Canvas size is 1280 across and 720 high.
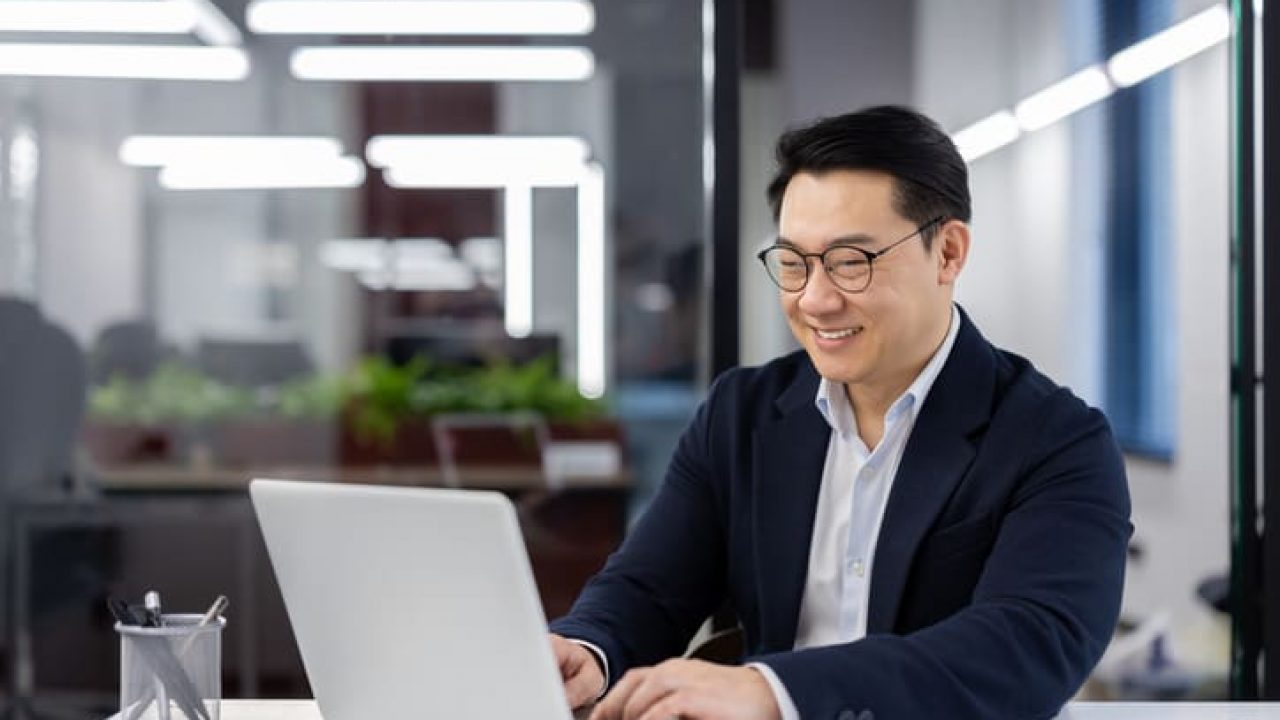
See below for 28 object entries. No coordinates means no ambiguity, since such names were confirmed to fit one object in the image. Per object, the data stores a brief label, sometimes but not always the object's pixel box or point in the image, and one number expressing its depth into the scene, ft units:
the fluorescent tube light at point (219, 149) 12.05
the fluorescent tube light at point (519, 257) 12.07
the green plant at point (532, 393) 12.00
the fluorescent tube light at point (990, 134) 10.56
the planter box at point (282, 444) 12.13
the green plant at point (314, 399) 12.14
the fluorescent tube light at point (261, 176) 12.16
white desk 5.81
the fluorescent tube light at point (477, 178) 12.14
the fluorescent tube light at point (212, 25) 11.80
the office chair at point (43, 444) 11.80
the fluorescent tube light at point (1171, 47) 10.41
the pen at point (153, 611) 5.36
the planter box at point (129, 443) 12.01
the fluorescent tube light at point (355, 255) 12.25
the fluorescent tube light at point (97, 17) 11.50
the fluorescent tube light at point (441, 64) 11.74
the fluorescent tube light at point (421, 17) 11.54
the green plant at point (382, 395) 12.05
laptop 4.53
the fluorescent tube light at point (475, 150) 12.07
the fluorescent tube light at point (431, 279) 12.19
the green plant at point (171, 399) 12.01
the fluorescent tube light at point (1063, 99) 10.75
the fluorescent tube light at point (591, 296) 12.08
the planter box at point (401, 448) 12.05
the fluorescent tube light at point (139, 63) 11.73
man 5.73
